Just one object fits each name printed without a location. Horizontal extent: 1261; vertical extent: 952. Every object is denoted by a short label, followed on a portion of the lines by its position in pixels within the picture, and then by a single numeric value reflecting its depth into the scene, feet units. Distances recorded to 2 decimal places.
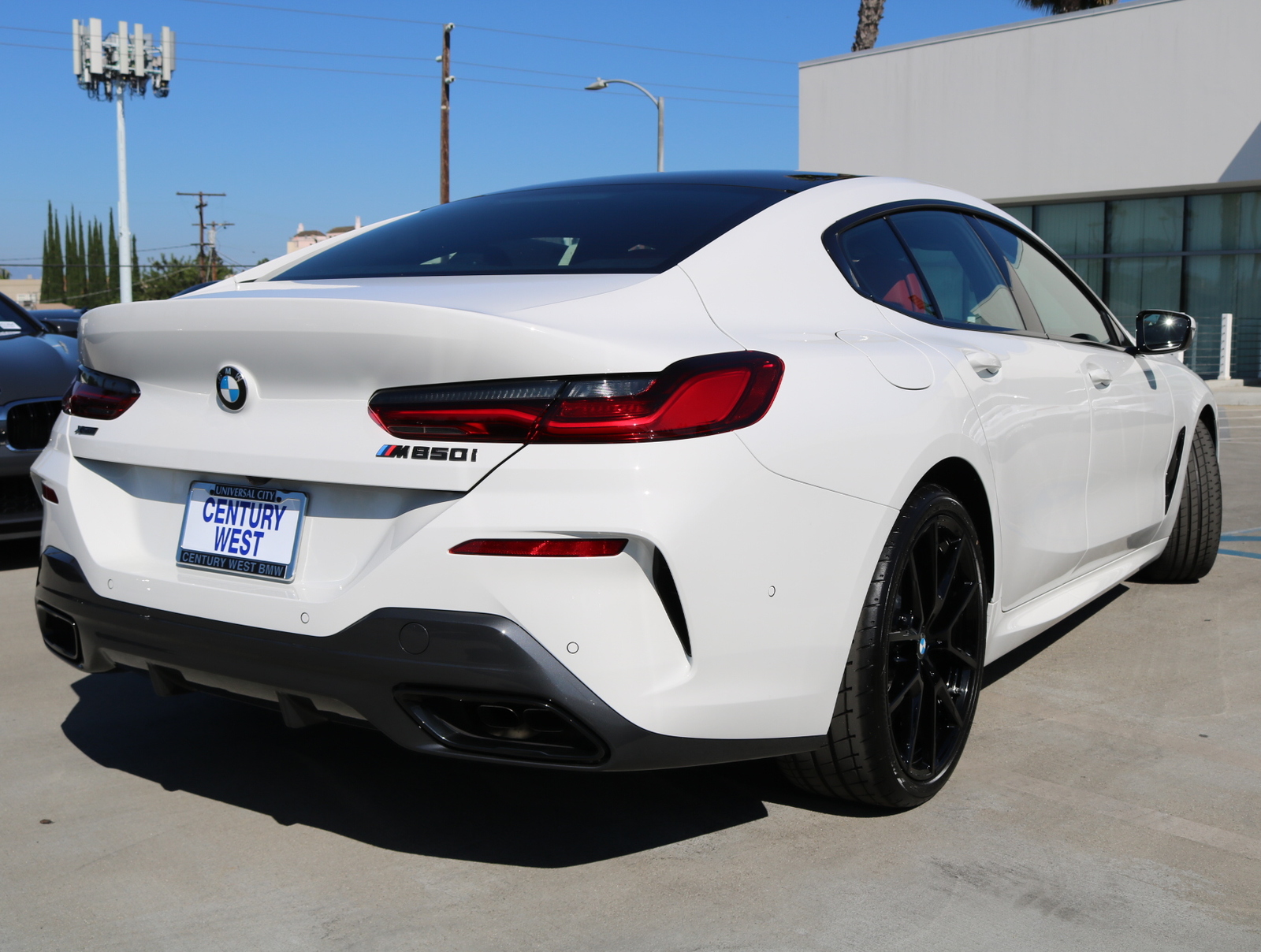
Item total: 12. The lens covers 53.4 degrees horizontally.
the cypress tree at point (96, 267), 365.10
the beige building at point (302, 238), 260.42
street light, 89.92
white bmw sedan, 7.29
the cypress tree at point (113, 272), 356.83
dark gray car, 17.72
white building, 69.56
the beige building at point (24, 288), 410.47
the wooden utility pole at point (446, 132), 91.76
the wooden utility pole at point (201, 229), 285.00
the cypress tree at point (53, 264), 382.22
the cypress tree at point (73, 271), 368.89
